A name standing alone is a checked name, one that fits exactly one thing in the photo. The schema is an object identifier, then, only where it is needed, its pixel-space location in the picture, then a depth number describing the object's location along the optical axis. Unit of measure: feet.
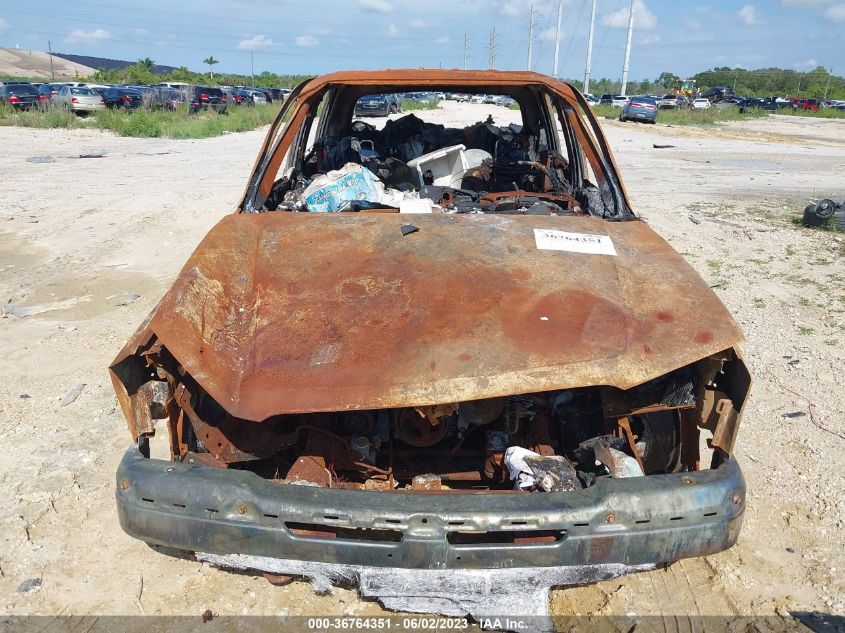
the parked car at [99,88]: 80.74
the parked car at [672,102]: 126.41
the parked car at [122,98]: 78.29
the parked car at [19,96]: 79.00
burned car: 5.78
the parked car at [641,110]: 93.40
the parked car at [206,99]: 91.71
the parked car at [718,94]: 166.91
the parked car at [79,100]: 74.84
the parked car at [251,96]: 115.24
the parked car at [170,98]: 85.35
